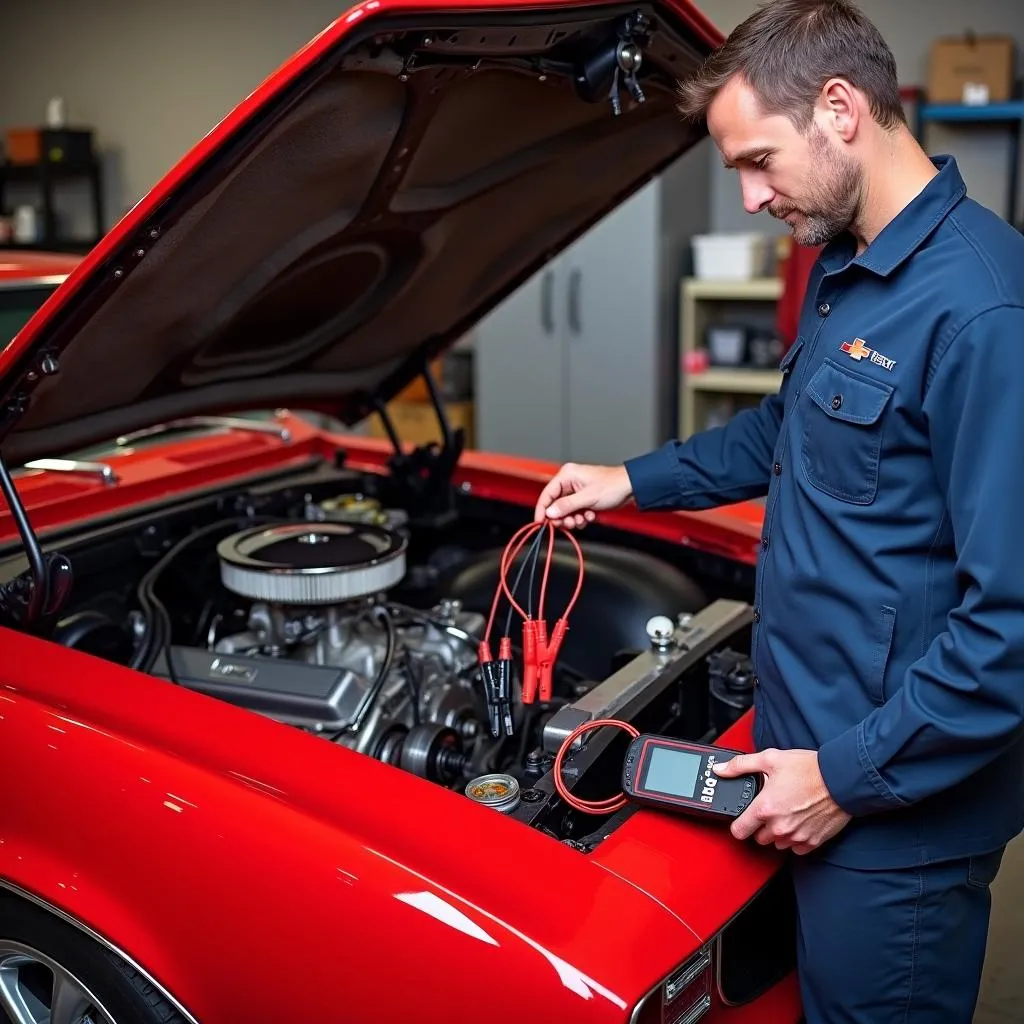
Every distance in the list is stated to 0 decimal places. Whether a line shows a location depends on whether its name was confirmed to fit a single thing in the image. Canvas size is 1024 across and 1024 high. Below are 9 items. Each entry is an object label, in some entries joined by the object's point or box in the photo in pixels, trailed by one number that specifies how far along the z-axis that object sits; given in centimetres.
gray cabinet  555
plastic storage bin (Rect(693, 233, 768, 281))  537
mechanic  112
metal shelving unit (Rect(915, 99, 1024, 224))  480
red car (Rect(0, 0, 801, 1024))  123
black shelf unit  746
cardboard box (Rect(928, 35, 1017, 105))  488
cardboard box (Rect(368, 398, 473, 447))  598
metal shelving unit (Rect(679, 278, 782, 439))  536
